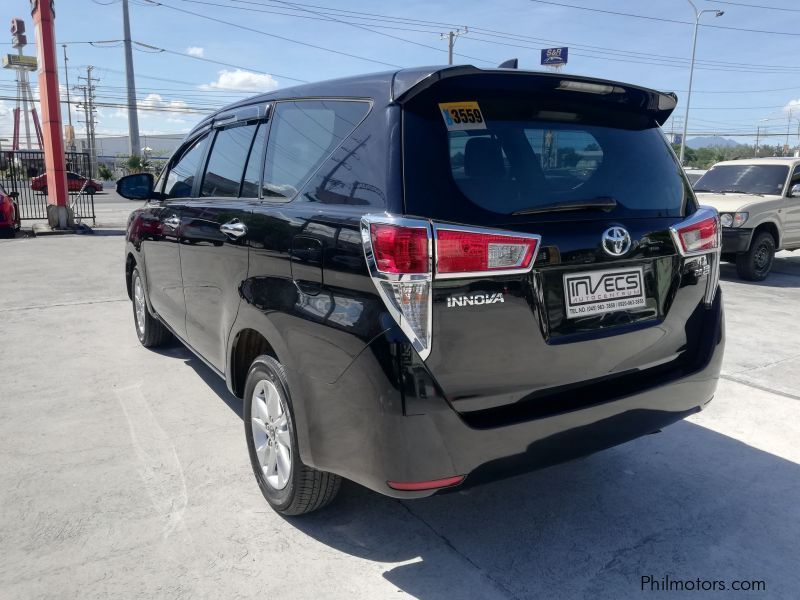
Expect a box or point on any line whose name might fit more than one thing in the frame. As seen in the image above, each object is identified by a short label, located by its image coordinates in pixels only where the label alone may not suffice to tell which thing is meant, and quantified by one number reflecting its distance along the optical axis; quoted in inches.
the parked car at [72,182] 919.7
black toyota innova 83.9
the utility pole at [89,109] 2985.2
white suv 369.4
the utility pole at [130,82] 1623.9
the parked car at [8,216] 538.6
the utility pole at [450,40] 1758.1
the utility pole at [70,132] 3240.2
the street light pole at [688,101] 1588.3
